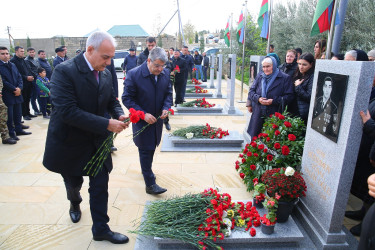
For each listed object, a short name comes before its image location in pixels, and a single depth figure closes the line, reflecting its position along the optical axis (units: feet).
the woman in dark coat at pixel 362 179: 9.47
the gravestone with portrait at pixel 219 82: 34.46
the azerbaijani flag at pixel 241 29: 32.43
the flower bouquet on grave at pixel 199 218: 7.98
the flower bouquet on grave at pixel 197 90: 37.83
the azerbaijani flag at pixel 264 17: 24.68
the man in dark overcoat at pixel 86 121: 7.21
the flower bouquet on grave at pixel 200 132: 17.77
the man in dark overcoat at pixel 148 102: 11.05
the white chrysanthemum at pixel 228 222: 8.41
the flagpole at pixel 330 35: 10.88
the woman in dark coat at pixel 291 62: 15.94
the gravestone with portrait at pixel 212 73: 44.98
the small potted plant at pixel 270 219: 8.23
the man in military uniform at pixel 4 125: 17.92
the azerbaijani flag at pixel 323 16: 12.87
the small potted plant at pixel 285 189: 8.58
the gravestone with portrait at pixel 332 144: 7.05
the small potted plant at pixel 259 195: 9.25
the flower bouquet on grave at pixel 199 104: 27.99
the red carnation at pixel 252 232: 8.15
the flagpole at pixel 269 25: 22.82
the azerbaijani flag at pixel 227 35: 41.29
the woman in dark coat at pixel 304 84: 12.49
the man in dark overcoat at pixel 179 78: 29.76
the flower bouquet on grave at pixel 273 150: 10.61
